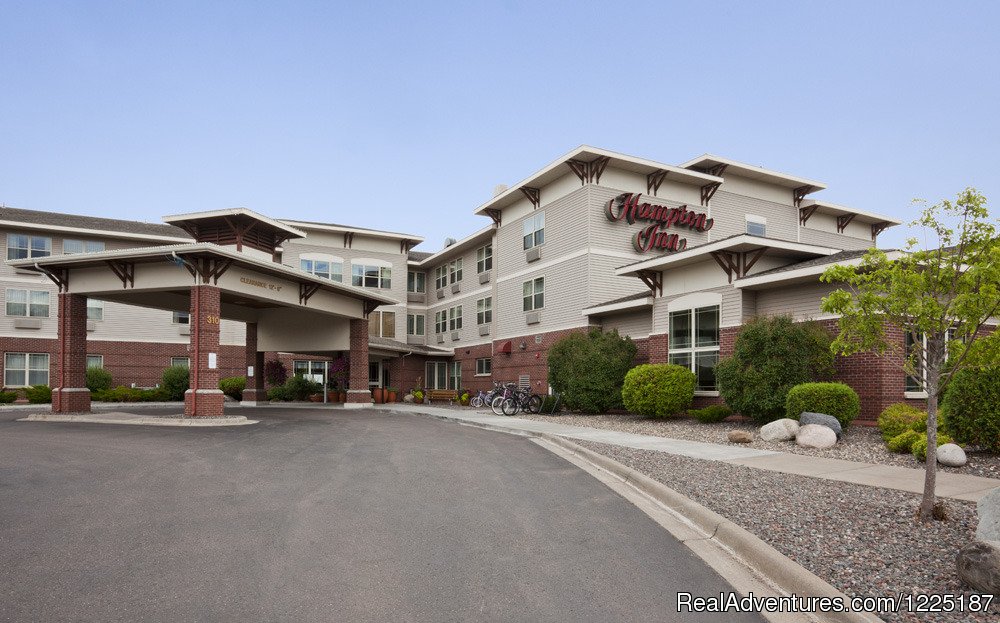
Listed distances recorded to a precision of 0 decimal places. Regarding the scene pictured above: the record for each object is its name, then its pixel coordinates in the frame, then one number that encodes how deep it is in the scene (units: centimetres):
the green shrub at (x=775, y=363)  1753
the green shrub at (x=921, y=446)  1155
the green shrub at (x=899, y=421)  1338
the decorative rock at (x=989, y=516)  557
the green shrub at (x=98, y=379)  3828
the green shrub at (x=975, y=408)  1139
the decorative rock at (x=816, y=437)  1423
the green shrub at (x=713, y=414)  2012
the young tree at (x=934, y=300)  715
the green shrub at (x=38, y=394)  3506
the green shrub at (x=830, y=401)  1584
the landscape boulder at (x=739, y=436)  1539
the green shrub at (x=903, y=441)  1263
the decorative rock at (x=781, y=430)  1529
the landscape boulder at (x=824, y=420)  1510
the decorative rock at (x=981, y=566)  489
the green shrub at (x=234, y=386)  4012
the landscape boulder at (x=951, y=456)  1092
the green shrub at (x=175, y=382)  3922
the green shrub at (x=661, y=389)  2102
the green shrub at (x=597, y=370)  2478
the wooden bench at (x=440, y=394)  3947
